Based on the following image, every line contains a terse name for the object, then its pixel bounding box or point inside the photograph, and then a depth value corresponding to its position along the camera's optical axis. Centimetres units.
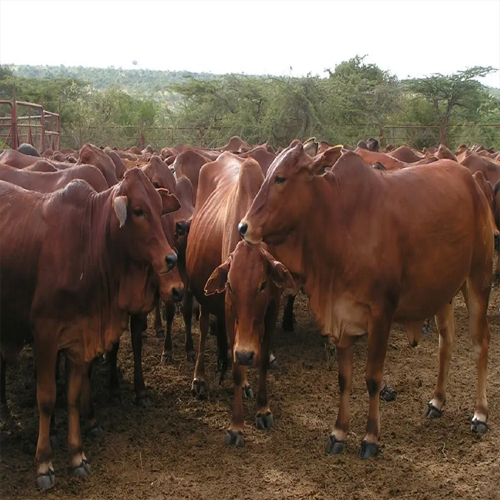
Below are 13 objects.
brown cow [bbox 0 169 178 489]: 458
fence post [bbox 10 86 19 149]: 1609
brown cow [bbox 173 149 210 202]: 974
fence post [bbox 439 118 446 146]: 2453
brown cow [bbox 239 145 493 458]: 491
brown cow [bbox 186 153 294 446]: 489
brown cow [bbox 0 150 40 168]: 834
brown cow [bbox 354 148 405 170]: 1054
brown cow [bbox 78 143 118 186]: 757
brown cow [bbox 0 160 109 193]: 634
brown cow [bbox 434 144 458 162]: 1192
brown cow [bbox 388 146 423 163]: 1259
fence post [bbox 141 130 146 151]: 2762
